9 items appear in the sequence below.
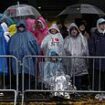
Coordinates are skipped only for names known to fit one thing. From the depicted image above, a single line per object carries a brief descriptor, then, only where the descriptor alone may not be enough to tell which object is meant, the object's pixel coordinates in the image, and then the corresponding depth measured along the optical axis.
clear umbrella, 15.25
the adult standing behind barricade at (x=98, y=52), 14.00
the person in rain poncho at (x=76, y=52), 13.97
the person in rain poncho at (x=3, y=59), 14.00
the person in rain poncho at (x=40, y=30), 14.54
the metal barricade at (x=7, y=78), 13.93
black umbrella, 15.89
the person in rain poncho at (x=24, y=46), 13.93
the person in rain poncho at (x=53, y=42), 14.17
